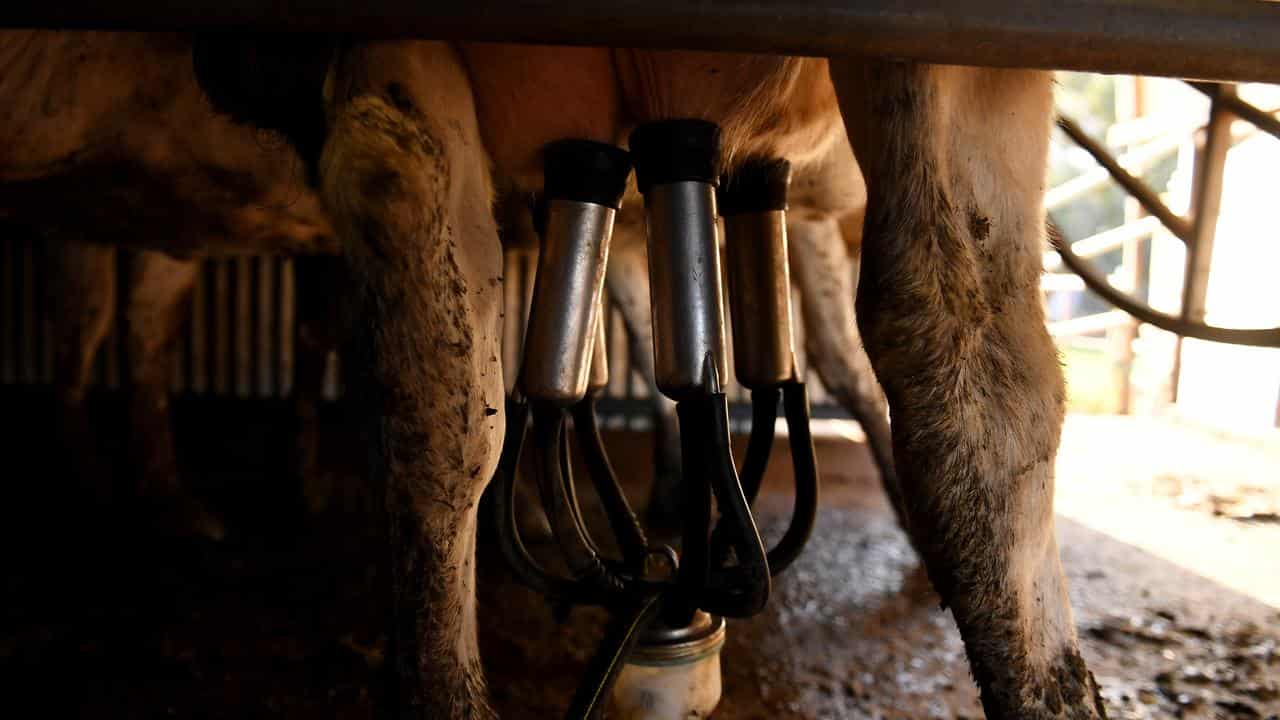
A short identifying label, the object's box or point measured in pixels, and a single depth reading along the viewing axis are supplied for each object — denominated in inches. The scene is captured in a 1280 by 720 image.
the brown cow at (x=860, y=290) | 41.8
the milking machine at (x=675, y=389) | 43.1
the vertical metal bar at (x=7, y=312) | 230.7
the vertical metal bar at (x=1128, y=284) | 253.8
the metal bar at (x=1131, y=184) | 65.5
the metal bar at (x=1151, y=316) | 52.7
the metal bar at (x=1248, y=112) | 58.0
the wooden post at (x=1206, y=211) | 63.2
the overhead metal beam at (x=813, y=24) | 31.5
